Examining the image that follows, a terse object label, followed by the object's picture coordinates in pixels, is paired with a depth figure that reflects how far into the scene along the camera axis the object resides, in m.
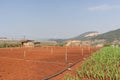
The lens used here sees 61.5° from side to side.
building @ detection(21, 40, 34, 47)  20.24
